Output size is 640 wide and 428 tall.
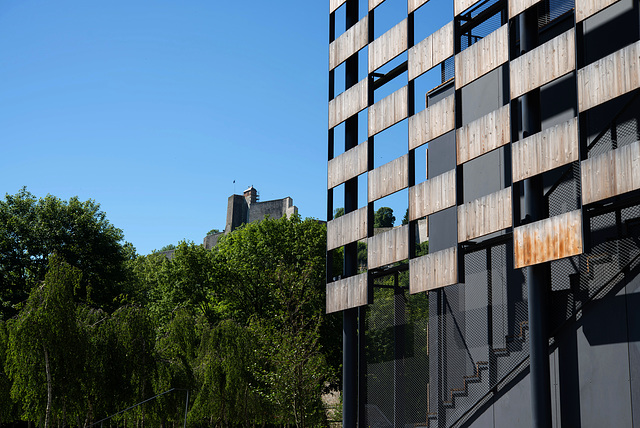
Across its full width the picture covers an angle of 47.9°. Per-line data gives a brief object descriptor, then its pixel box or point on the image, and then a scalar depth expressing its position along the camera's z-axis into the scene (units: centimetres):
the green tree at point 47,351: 2066
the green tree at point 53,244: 4244
